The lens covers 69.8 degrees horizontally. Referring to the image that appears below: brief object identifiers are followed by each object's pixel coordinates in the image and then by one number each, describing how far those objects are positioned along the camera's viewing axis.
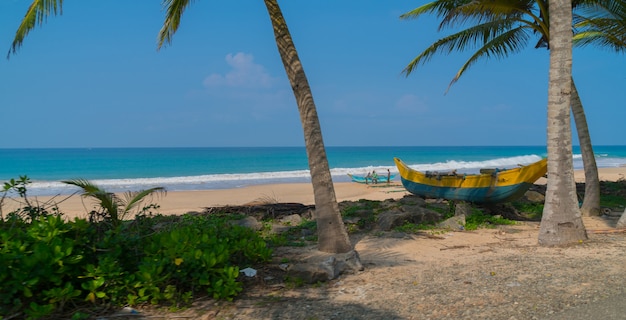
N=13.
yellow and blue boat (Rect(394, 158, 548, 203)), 9.91
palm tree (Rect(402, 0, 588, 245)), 6.43
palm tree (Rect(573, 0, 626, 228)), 8.88
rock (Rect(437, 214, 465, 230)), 8.35
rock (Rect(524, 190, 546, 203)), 12.13
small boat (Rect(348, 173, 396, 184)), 25.43
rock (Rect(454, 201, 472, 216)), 9.06
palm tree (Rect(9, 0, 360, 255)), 5.94
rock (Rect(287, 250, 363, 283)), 4.99
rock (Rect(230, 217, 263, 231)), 8.22
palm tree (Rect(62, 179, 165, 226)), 4.47
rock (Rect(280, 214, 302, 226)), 8.99
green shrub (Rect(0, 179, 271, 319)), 3.58
